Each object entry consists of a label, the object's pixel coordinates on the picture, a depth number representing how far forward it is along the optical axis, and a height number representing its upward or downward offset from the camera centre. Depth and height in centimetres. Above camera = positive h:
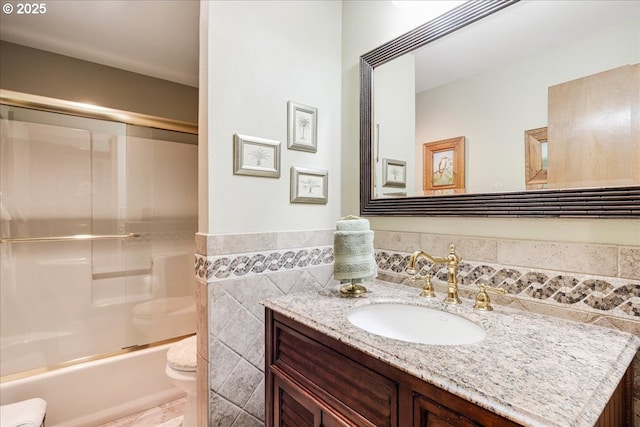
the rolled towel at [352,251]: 114 -16
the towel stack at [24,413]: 145 -104
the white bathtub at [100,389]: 175 -112
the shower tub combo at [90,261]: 190 -39
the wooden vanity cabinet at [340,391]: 60 -46
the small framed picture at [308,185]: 151 +13
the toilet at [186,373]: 148 -82
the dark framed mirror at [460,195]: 85 +5
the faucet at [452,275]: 108 -24
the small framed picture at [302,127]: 148 +42
